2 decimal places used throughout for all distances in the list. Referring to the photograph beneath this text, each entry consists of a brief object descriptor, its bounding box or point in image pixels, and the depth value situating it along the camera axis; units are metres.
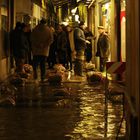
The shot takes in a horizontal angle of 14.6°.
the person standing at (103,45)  22.55
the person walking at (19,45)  20.88
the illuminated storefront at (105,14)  23.88
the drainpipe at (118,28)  19.83
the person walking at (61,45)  23.59
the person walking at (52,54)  25.15
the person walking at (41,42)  20.03
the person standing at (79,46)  21.20
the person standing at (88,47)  26.65
